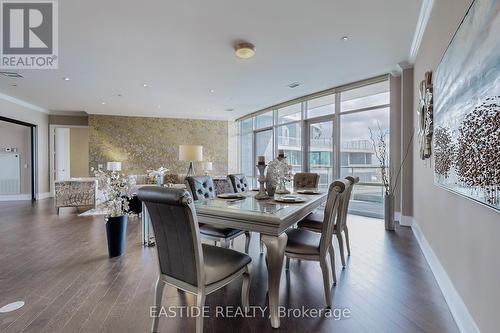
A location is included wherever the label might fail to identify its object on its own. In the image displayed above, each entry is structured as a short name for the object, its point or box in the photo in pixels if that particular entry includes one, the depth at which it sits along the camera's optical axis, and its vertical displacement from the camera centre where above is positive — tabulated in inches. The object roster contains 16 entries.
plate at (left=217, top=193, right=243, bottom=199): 96.7 -12.8
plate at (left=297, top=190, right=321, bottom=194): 113.2 -13.2
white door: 323.6 +20.0
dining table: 63.6 -15.9
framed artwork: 44.9 +13.4
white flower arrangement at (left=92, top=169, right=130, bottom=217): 108.3 -11.9
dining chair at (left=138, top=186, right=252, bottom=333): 51.6 -21.1
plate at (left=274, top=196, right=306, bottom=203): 85.8 -13.0
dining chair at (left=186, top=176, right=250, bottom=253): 92.7 -15.3
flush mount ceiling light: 129.6 +64.7
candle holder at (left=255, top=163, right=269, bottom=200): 95.2 -7.4
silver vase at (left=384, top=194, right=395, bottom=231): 152.3 -31.6
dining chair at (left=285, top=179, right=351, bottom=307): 71.2 -25.3
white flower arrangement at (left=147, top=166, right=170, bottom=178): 167.0 -4.9
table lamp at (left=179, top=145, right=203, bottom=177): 178.1 +10.0
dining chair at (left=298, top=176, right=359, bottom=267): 93.8 -25.6
